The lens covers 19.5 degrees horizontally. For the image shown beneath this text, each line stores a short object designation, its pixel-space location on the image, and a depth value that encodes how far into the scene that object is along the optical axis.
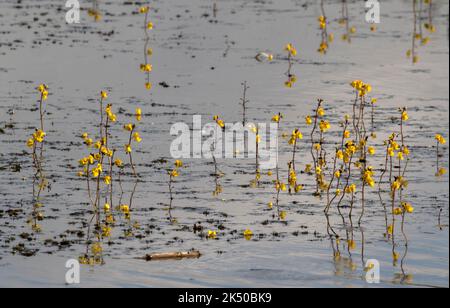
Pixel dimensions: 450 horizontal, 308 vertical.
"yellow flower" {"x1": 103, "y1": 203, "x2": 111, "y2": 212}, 12.70
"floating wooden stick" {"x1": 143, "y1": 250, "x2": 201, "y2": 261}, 11.30
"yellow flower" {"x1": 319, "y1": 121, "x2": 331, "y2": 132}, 14.06
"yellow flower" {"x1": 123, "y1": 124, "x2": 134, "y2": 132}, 13.35
